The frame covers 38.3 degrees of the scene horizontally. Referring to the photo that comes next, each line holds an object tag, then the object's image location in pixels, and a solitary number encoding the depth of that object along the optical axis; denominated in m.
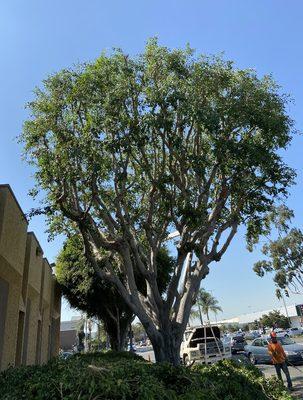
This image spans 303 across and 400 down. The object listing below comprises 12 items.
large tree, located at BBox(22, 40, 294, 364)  14.27
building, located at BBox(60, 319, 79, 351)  90.14
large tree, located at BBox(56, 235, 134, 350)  26.14
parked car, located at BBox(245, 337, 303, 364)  22.34
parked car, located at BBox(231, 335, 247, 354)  35.94
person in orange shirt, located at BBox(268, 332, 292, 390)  14.87
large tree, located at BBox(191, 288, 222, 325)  81.24
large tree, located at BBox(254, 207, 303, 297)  44.75
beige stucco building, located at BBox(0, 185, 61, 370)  13.85
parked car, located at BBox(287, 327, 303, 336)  60.82
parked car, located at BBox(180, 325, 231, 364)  23.28
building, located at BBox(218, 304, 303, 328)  100.44
